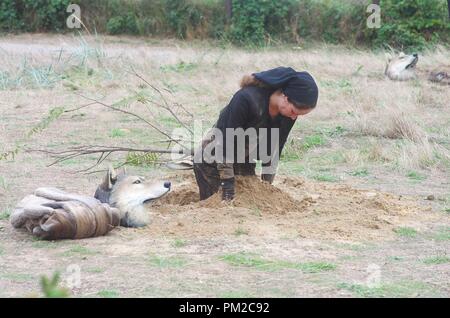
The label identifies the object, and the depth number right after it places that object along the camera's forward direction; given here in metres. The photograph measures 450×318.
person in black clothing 13.53
